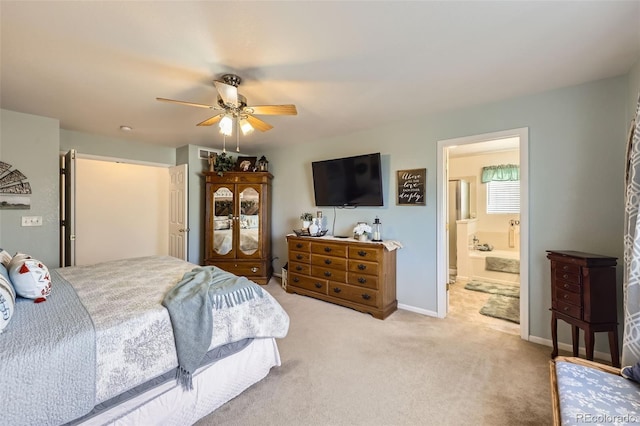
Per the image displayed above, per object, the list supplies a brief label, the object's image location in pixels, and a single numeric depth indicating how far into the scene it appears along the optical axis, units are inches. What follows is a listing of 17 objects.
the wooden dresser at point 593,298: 74.4
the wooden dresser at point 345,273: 120.3
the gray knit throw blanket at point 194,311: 58.9
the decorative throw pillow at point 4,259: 67.6
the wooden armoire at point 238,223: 169.6
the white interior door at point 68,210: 122.9
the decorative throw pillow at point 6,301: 47.3
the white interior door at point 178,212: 167.6
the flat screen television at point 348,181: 133.2
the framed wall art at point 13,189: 110.0
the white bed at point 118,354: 43.0
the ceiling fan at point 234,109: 78.4
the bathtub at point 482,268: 173.4
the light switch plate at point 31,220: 115.6
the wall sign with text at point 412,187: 123.0
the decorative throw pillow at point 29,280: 61.2
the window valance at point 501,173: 183.5
